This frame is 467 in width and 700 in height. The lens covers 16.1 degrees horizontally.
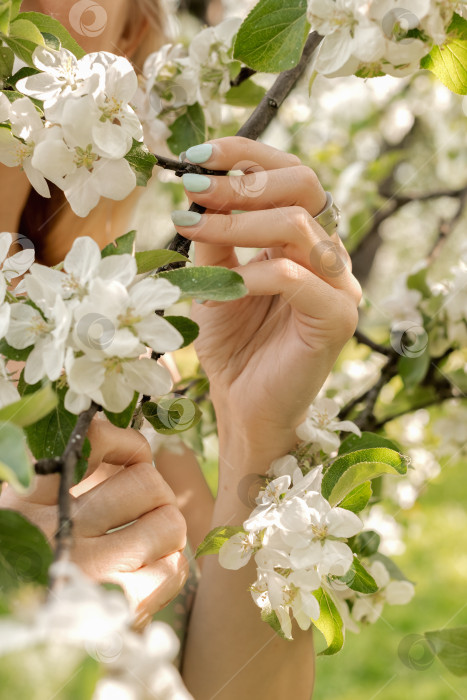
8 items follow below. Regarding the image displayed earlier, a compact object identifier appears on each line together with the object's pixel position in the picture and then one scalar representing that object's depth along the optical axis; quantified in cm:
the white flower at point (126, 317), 63
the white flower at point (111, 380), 64
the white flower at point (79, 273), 65
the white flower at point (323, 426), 80
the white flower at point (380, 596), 87
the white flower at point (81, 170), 69
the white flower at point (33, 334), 65
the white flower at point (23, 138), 69
